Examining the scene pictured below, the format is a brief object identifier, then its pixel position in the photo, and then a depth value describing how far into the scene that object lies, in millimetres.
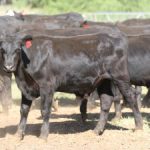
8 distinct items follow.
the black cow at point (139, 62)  11172
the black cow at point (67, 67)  9375
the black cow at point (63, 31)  13890
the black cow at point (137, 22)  24719
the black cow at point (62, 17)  25734
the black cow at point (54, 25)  17773
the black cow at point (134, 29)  17080
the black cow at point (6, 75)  13352
